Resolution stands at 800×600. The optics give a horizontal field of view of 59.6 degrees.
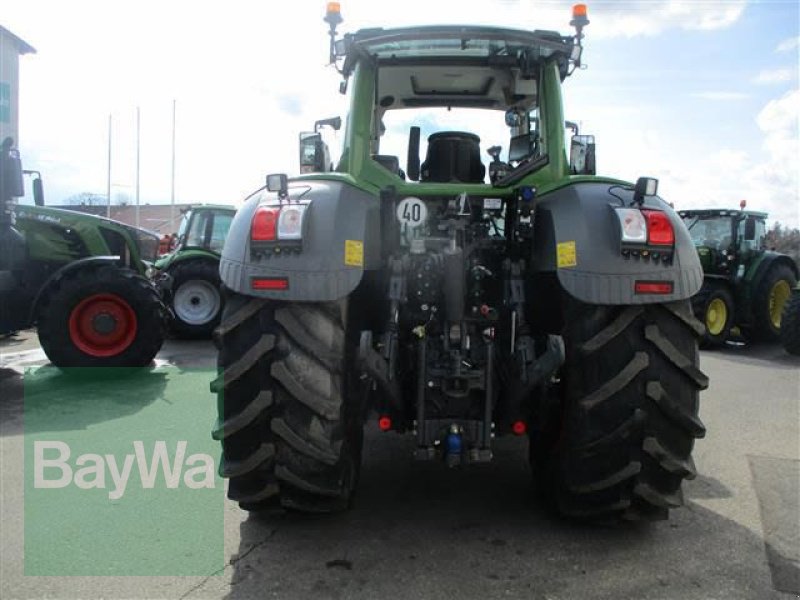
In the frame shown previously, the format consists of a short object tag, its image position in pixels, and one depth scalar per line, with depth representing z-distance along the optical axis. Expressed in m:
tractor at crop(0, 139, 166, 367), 7.24
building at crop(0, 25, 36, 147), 21.16
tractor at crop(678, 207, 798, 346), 11.88
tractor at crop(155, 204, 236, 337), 10.66
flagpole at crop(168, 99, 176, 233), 25.95
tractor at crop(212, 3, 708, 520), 3.00
